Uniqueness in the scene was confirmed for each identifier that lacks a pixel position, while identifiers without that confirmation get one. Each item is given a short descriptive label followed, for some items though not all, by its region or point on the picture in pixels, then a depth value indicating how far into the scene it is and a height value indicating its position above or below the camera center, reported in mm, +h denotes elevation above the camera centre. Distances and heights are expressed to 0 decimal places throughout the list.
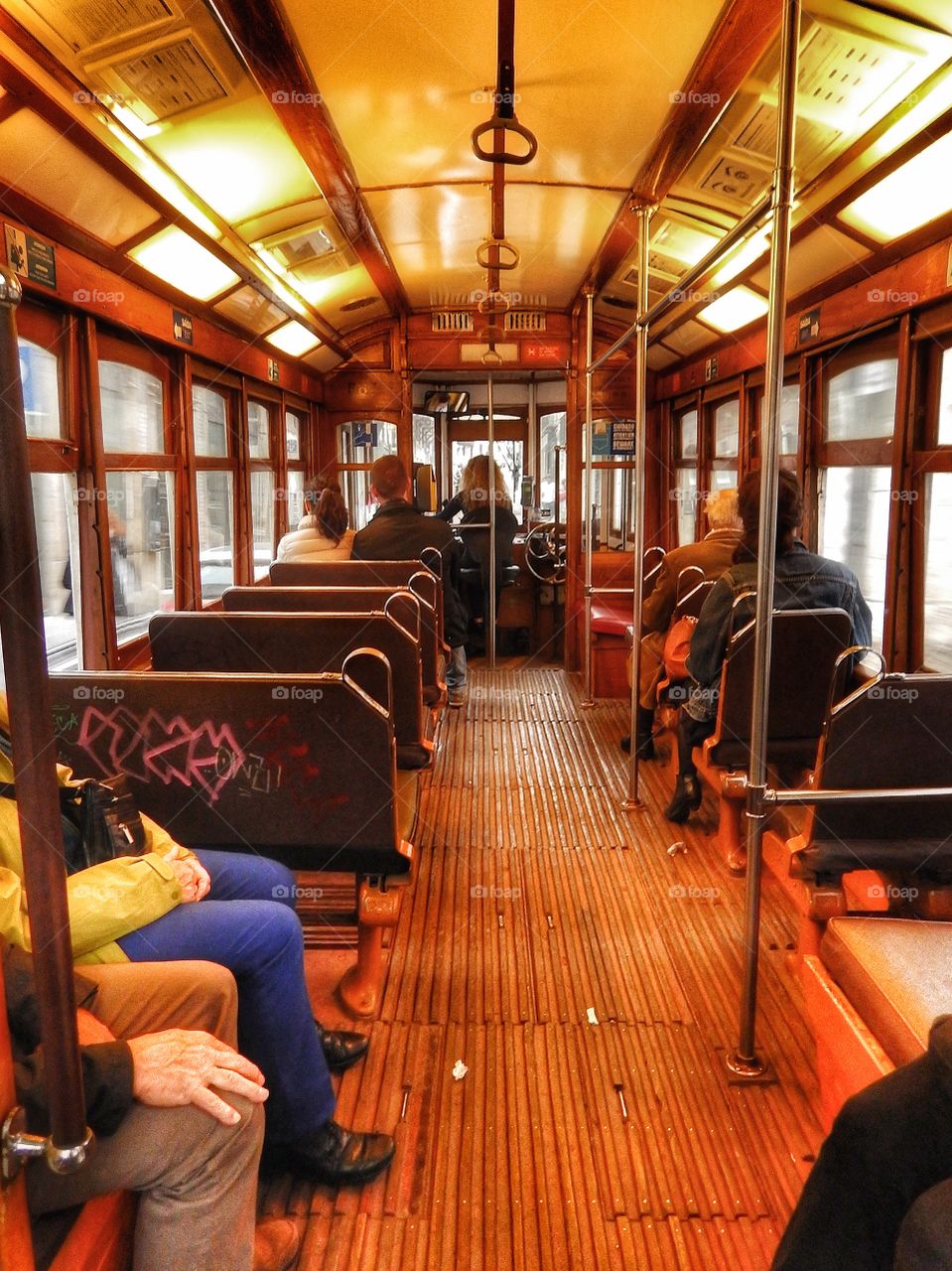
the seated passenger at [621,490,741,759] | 4086 -272
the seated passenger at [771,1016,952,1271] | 935 -696
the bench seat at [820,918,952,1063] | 1480 -819
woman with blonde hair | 6492 -30
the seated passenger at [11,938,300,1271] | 1123 -812
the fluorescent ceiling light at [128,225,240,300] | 3436 +1025
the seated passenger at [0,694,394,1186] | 1489 -773
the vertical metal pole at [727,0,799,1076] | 1754 -23
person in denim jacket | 3092 -275
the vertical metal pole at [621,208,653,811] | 3402 +190
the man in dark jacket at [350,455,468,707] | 5000 -92
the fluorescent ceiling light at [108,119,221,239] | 2723 +1113
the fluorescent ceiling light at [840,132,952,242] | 2777 +1026
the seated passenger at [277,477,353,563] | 4871 -133
